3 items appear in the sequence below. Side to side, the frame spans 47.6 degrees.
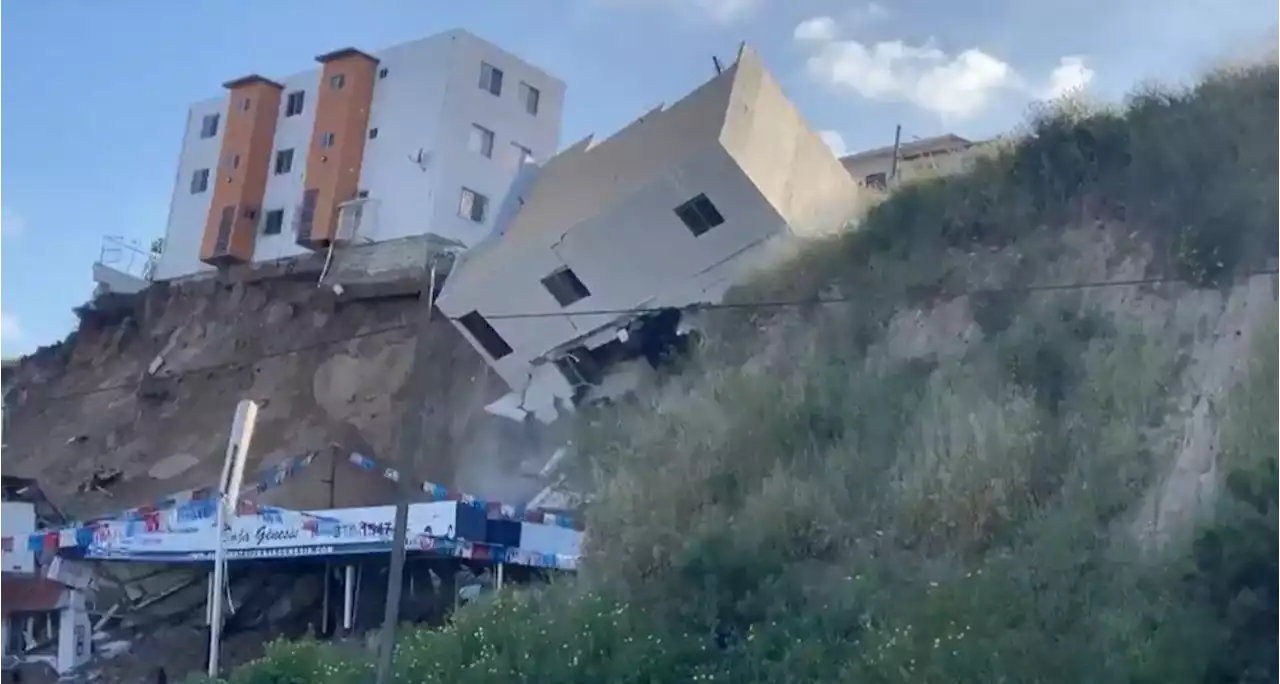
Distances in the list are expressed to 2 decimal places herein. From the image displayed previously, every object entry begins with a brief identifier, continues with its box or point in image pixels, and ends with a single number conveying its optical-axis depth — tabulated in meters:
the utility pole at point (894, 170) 25.26
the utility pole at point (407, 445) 15.84
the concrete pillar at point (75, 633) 25.83
